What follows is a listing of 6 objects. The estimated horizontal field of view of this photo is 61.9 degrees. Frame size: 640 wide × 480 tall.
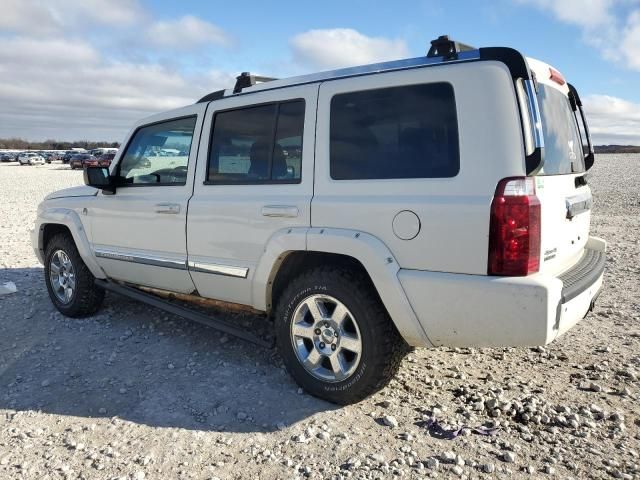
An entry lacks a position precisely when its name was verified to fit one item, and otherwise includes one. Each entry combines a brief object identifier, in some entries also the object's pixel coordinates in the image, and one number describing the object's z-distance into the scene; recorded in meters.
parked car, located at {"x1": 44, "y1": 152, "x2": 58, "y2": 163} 65.69
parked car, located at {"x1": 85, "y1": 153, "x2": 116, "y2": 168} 40.56
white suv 2.79
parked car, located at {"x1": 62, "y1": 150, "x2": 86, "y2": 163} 61.75
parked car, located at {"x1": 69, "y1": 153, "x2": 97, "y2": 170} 45.62
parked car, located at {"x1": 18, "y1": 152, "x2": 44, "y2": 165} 61.00
